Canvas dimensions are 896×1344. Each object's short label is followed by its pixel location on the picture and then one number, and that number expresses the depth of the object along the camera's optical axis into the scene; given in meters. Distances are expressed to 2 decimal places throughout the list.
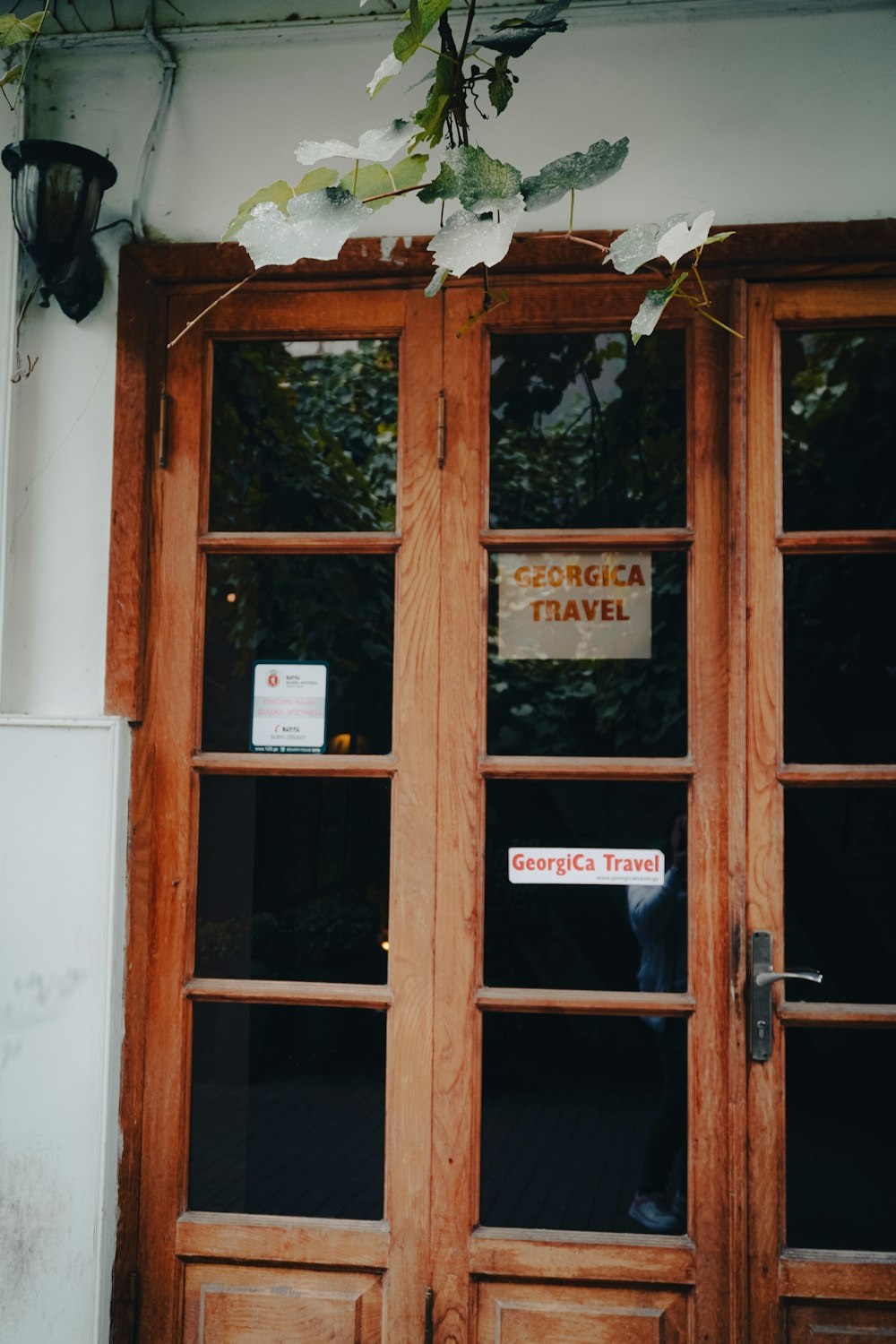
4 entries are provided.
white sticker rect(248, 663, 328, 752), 2.63
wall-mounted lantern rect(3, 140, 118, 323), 2.37
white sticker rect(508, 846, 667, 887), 2.53
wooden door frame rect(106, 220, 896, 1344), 2.49
